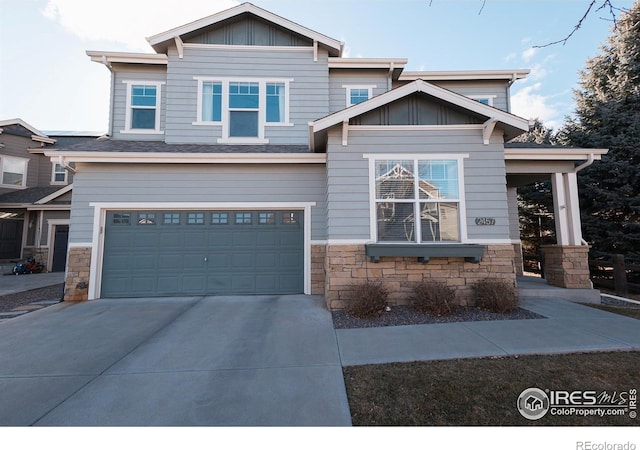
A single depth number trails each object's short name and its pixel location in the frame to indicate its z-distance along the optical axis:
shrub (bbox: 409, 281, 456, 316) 5.12
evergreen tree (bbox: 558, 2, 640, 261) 9.32
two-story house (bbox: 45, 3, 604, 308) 5.73
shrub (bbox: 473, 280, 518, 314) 5.19
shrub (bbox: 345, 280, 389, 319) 5.07
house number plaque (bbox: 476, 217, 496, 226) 5.71
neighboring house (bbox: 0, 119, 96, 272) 12.49
